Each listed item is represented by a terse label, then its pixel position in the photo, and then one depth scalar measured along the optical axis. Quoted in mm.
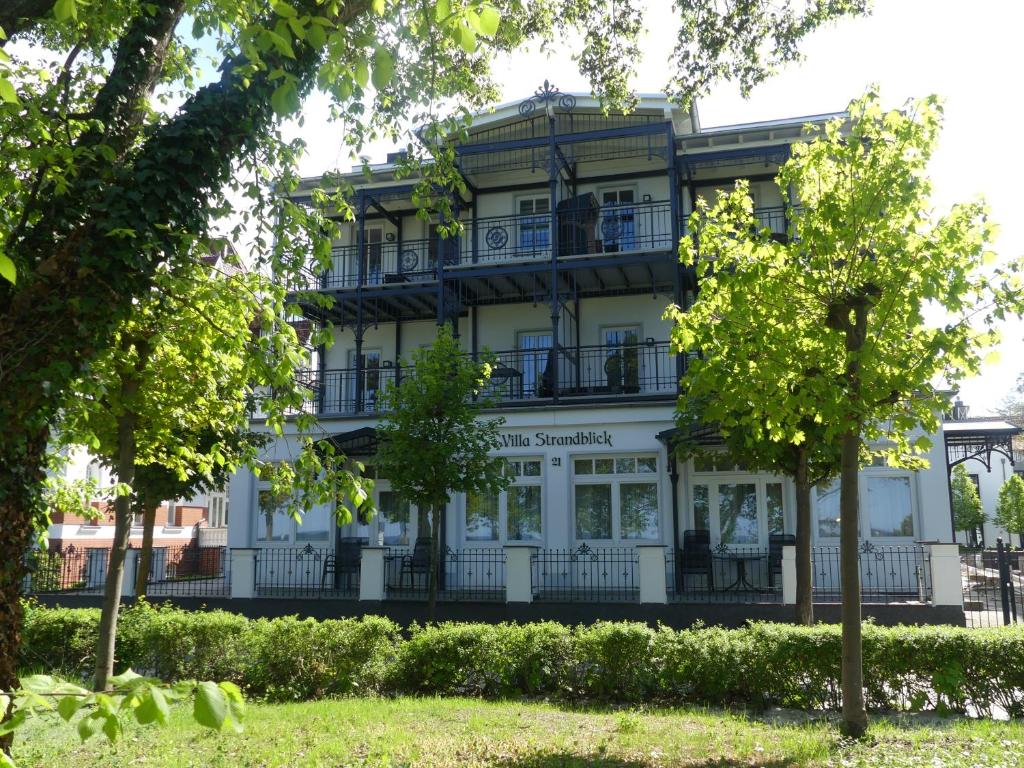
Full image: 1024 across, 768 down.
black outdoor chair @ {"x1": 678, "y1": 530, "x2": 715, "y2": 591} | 16438
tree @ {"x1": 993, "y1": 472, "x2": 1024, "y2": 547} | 33531
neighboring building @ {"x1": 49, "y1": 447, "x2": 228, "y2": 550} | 24844
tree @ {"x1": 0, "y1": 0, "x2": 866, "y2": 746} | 4277
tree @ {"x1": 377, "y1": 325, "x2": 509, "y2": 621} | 13711
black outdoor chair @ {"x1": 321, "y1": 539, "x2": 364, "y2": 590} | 18188
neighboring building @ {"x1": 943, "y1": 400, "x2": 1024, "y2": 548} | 18734
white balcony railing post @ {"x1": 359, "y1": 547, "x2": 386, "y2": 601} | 15883
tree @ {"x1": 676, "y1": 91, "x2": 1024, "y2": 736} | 6930
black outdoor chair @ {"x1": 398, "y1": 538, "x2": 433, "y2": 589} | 17594
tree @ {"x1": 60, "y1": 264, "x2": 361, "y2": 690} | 6977
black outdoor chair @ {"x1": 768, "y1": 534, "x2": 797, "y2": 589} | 16438
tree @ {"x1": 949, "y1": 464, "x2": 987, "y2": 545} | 35938
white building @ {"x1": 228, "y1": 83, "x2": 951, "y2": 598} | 18156
